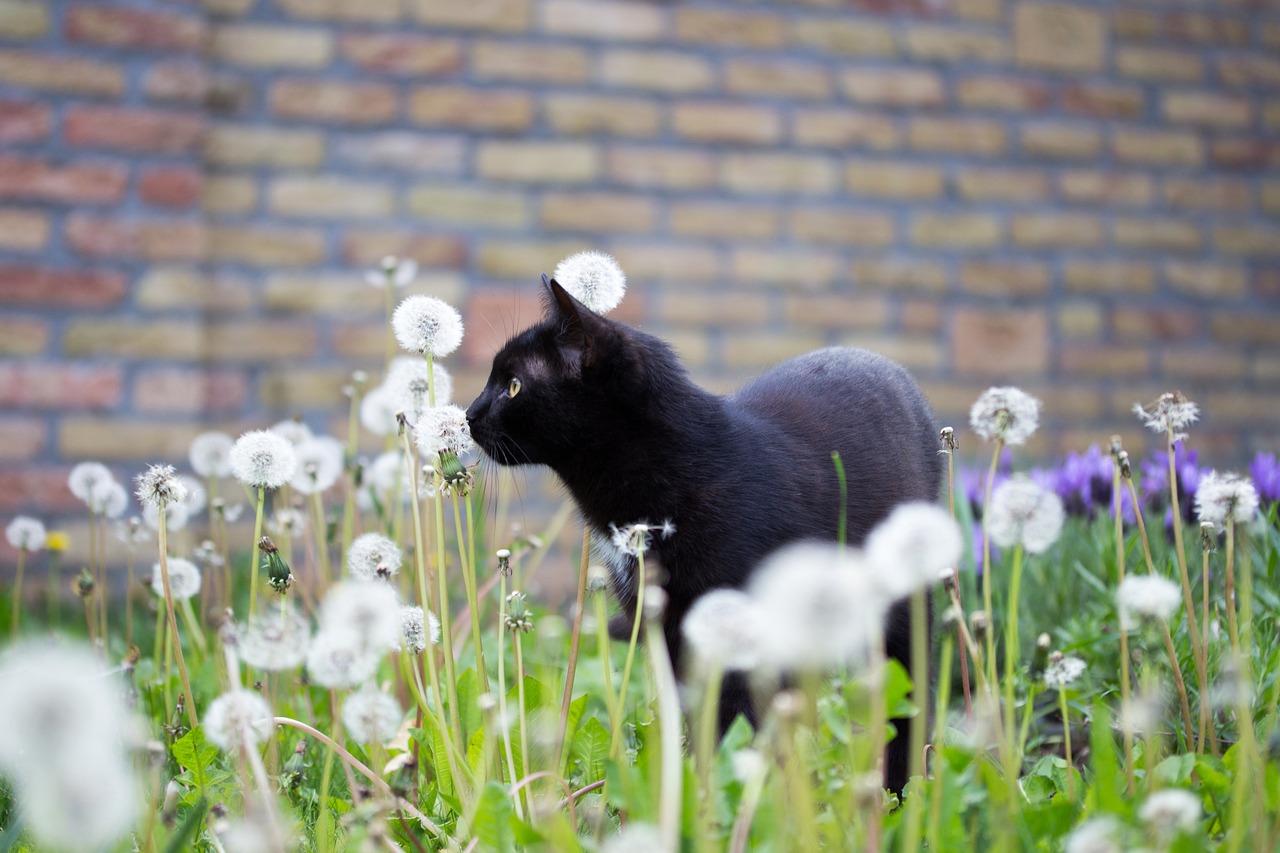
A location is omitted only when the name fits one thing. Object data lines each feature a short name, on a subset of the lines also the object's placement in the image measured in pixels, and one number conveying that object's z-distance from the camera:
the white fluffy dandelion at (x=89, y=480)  1.75
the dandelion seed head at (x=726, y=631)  0.79
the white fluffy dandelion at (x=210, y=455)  1.92
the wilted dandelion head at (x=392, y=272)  1.72
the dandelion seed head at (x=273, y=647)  0.90
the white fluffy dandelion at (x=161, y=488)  1.15
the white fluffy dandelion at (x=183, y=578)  1.49
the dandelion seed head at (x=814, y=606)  0.69
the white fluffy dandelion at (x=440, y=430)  1.15
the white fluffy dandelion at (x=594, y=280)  1.49
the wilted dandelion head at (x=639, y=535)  0.98
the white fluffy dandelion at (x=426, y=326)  1.25
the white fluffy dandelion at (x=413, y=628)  1.23
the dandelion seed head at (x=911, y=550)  0.77
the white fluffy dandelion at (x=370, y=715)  1.01
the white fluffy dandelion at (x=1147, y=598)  0.86
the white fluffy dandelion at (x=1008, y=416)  1.11
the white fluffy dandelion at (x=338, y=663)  0.86
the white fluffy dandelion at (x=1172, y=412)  1.18
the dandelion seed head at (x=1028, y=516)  0.93
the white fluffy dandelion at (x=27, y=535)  1.82
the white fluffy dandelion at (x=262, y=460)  1.18
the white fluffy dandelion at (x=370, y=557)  1.22
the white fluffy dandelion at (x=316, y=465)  1.64
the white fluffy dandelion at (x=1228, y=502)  1.11
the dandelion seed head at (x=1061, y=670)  1.08
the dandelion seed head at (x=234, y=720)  0.88
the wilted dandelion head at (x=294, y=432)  1.92
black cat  1.42
